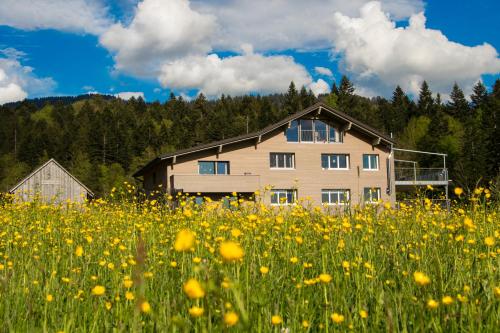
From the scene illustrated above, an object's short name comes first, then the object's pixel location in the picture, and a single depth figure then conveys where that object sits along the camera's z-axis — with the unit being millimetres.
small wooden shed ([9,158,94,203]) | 38750
